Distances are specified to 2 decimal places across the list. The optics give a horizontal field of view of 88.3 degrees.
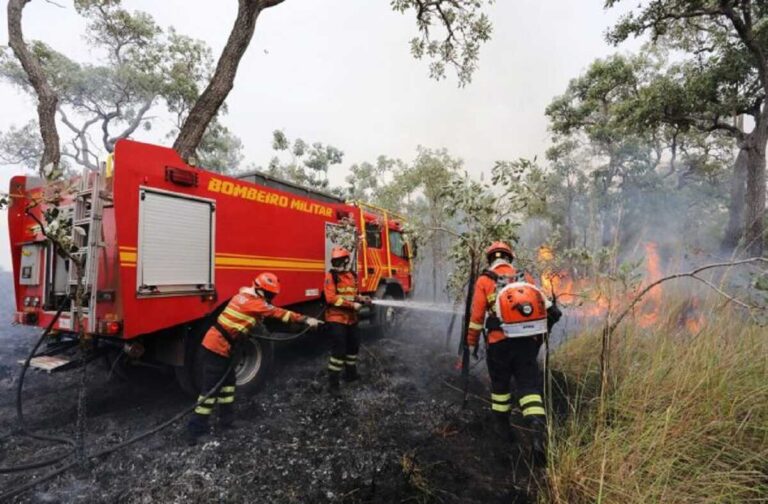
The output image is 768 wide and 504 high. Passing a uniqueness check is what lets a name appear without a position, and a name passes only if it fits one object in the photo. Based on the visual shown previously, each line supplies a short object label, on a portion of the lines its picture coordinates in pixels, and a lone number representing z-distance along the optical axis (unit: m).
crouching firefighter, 4.09
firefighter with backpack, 3.70
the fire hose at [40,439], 3.39
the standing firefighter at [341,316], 5.46
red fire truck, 3.98
